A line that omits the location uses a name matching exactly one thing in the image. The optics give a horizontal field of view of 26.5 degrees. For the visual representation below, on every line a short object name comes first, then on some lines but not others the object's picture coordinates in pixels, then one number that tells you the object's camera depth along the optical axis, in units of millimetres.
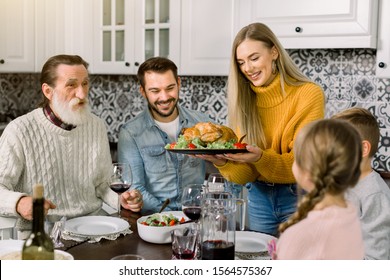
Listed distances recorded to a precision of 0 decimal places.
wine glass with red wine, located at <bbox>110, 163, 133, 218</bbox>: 2875
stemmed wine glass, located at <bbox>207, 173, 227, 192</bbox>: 2911
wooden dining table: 2563
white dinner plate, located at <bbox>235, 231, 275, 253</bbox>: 2594
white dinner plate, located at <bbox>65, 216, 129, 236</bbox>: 2752
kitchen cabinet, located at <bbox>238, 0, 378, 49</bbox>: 3624
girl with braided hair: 2080
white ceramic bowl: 2650
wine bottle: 2076
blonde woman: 3074
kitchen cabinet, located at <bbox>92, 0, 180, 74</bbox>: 4263
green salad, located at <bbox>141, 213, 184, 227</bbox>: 2705
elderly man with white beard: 3195
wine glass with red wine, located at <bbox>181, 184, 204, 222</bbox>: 2689
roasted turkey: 3108
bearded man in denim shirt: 3555
